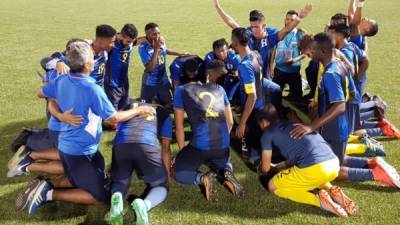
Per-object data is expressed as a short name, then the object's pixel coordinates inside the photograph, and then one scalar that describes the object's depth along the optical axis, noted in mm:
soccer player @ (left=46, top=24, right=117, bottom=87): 6067
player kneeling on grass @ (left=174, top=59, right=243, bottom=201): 5324
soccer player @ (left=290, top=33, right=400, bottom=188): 5059
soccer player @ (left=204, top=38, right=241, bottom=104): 6926
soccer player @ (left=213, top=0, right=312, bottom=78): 7258
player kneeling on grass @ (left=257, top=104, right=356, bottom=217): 4832
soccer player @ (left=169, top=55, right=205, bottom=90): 7013
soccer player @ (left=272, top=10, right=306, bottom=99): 8352
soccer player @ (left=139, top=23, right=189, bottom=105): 7680
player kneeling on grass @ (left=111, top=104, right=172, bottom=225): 4770
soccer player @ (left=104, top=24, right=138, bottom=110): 7698
